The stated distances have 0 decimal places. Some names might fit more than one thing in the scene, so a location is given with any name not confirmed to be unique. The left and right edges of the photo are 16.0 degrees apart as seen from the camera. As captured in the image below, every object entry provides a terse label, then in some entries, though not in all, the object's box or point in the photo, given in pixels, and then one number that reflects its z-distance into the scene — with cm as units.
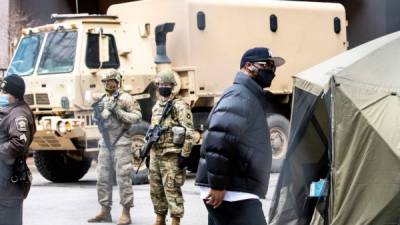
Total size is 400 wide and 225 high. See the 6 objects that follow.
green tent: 1065
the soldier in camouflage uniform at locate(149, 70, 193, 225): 1359
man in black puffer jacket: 856
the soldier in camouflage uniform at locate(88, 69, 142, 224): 1512
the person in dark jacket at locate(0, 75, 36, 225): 1017
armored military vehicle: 2081
